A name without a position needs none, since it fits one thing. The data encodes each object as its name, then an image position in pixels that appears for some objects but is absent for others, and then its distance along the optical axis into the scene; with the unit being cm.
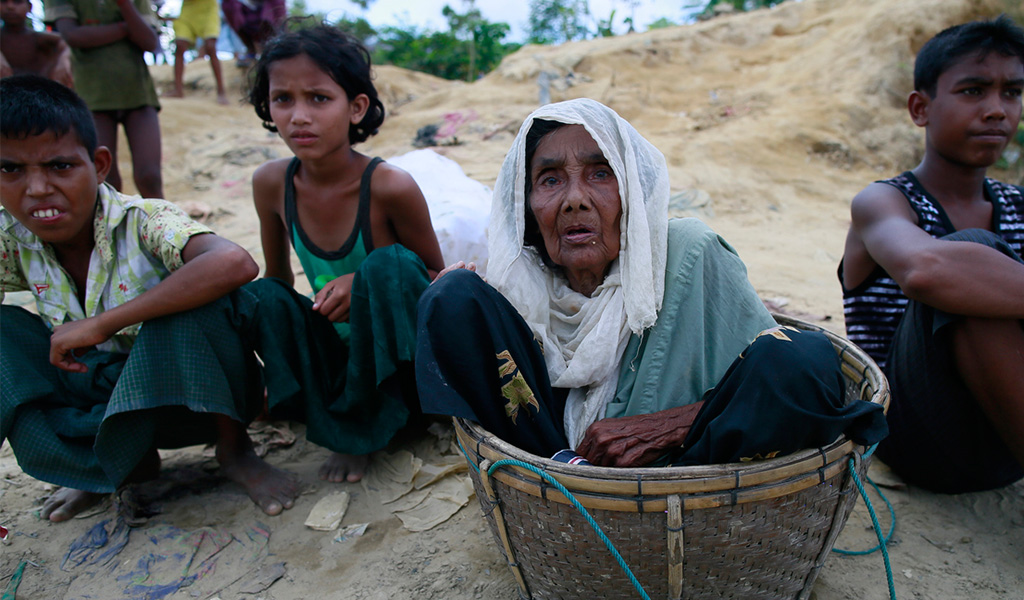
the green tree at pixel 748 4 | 1259
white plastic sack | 293
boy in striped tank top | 165
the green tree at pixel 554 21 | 1373
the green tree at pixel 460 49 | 1281
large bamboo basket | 125
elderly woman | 156
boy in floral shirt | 195
